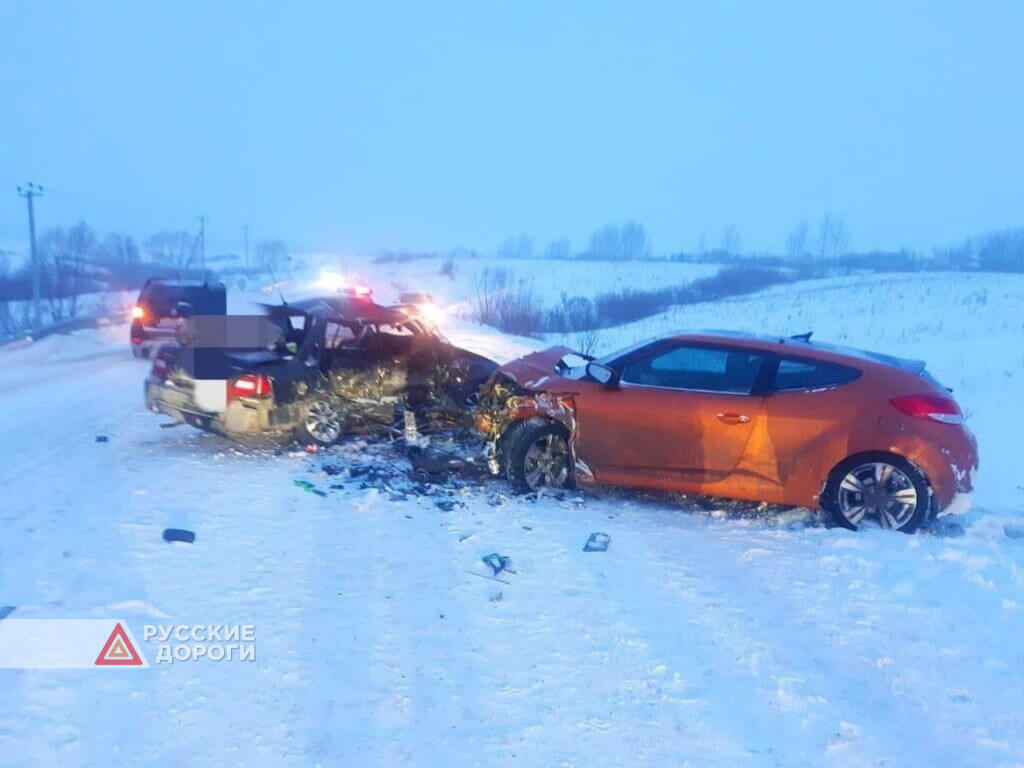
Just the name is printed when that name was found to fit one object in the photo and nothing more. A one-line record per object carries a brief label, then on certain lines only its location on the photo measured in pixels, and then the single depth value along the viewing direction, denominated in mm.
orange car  5805
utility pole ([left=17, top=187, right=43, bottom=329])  33531
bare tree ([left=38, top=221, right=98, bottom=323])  42000
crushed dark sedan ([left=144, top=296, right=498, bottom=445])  7641
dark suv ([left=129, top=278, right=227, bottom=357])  15320
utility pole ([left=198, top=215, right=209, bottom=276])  60594
